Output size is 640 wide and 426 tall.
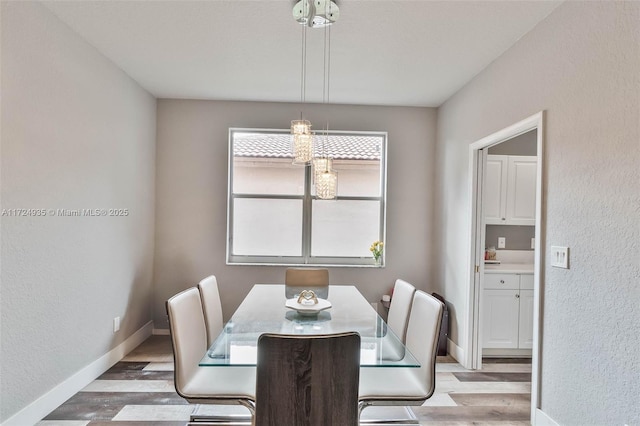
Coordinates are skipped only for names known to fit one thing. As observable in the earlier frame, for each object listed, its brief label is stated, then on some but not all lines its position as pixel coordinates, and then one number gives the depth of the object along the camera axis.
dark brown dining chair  1.28
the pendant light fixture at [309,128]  2.10
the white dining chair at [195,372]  1.75
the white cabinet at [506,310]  3.32
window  4.05
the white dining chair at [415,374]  1.77
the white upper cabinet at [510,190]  3.60
